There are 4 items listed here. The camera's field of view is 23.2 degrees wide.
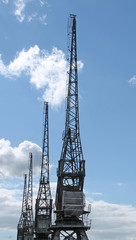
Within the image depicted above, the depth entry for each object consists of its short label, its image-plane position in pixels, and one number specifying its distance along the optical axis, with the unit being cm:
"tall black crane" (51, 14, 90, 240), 5194
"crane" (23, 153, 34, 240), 10751
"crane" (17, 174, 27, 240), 10998
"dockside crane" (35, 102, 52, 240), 8806
